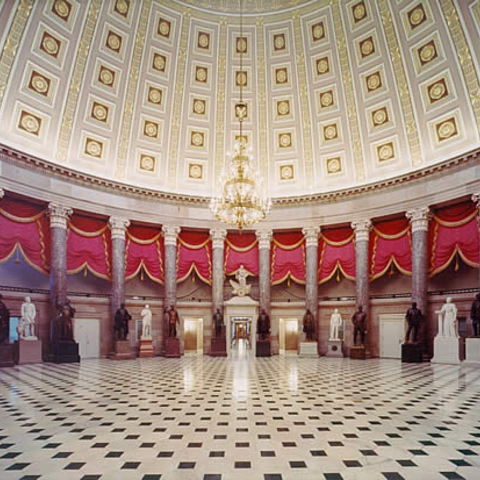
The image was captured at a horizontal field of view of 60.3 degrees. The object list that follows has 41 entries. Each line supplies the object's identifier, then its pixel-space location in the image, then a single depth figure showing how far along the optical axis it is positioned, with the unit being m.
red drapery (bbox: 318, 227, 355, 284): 20.78
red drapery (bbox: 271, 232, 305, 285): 21.88
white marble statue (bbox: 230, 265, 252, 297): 22.27
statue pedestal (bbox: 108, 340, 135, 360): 18.27
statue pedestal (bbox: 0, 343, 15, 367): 14.84
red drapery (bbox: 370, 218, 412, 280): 19.03
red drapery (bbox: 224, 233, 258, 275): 22.33
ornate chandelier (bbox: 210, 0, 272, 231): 13.29
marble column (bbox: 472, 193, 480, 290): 16.14
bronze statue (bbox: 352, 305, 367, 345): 18.59
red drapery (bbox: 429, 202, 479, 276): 16.67
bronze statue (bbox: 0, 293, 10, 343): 14.75
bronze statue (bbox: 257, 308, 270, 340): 20.27
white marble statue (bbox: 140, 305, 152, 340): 19.75
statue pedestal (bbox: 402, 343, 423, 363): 16.66
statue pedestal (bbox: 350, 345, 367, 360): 18.61
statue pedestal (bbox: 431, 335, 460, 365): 15.78
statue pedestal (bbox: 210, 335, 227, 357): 20.11
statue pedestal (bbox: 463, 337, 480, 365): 14.96
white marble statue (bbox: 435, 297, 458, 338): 16.08
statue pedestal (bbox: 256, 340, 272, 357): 20.02
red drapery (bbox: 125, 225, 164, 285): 20.47
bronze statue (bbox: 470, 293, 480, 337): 15.01
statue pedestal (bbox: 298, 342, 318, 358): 20.03
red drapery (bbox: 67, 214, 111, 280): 18.66
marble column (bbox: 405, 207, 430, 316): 17.75
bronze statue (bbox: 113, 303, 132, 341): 18.48
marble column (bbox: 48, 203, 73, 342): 17.17
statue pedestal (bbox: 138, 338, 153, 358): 19.59
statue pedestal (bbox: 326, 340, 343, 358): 19.88
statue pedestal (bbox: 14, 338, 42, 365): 15.62
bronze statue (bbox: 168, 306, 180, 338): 19.67
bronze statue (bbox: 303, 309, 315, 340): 20.20
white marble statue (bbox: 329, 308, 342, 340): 19.97
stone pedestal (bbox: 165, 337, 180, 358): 19.53
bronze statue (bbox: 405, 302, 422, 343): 16.92
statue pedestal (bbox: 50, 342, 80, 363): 16.45
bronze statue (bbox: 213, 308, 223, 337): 20.42
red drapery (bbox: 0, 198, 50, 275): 16.25
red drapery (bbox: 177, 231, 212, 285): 21.62
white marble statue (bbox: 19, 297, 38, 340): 15.84
